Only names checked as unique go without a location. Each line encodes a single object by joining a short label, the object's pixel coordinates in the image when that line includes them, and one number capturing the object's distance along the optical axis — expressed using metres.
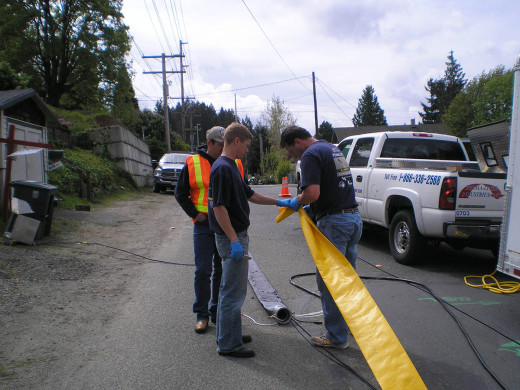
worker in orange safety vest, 4.07
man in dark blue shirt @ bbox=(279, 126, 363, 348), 3.49
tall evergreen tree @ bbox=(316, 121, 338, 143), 92.24
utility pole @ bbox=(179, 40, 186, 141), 39.81
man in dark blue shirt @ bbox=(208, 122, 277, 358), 3.46
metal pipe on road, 4.25
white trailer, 4.02
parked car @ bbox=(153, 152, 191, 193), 19.42
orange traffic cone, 17.08
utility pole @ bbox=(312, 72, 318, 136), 34.59
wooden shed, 8.55
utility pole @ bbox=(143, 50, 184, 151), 31.69
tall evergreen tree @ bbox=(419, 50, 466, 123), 69.88
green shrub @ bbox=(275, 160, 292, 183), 44.09
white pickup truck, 5.76
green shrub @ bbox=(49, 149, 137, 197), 13.35
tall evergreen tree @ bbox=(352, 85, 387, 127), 87.81
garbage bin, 7.43
